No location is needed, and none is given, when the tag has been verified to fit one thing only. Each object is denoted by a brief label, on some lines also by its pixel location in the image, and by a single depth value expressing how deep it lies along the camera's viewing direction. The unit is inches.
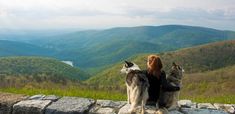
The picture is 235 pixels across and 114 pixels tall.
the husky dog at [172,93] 192.3
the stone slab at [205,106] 214.3
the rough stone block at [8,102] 207.8
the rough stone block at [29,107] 200.6
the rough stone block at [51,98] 218.8
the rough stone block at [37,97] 221.1
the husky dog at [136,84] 185.0
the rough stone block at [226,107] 208.5
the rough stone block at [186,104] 212.5
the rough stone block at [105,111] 194.3
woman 187.8
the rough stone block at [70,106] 195.5
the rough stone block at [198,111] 196.2
